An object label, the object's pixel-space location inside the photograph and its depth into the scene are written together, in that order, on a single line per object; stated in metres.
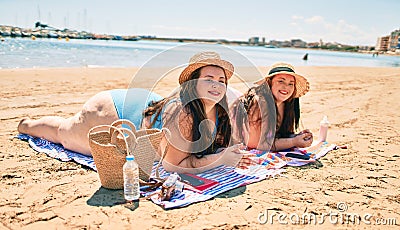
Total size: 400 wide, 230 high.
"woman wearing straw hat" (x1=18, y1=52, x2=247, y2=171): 3.12
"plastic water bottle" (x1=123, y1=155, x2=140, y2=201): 2.66
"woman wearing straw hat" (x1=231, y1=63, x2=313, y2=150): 3.95
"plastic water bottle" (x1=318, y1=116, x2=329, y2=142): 4.58
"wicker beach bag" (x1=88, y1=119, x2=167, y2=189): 2.79
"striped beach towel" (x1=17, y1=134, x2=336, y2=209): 2.81
